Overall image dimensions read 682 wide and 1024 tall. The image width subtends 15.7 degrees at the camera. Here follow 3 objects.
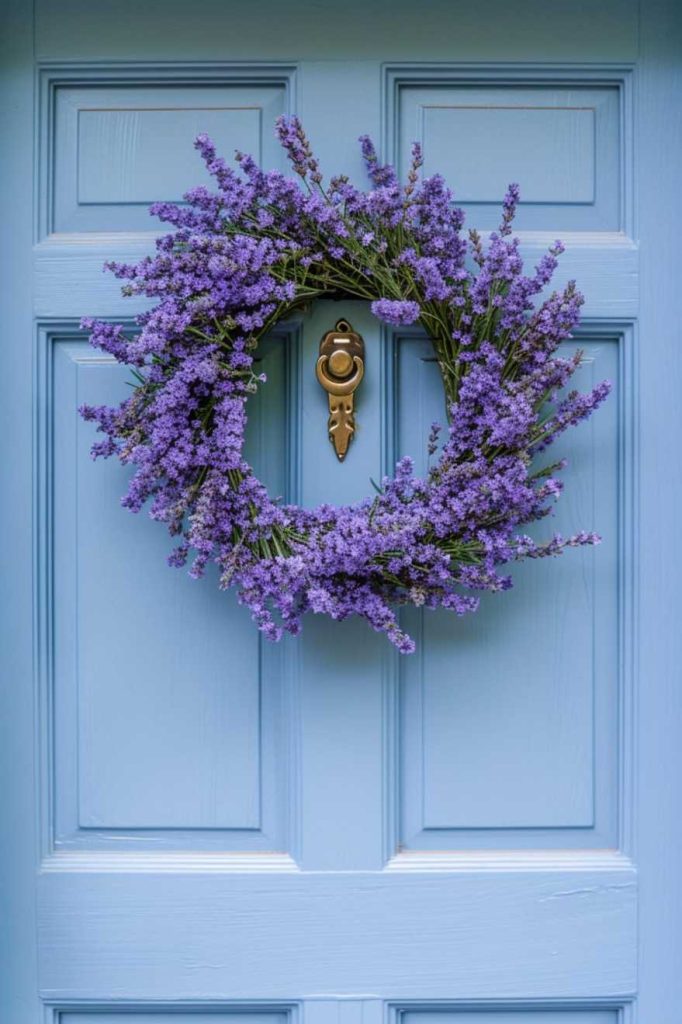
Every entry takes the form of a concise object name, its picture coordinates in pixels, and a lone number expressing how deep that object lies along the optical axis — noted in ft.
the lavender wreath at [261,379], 8.47
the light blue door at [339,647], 8.87
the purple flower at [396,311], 8.47
